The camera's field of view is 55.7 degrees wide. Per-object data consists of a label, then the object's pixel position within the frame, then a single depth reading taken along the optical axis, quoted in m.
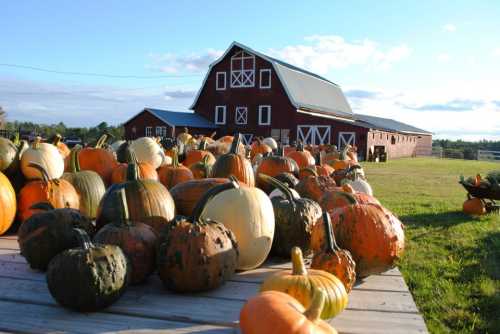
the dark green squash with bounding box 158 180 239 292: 2.16
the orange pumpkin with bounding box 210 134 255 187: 4.14
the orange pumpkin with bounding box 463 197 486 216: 8.39
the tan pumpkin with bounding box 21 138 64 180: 3.86
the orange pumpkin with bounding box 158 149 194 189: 4.41
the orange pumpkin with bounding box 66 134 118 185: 4.95
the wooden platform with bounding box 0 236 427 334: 1.83
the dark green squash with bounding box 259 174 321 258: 2.91
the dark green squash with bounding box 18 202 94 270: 2.43
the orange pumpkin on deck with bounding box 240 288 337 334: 1.56
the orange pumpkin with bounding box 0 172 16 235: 3.29
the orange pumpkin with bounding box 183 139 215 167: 6.17
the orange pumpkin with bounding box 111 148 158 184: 4.39
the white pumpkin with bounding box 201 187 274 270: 2.58
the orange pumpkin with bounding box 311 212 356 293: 2.24
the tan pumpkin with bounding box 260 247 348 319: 1.89
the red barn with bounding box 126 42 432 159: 30.59
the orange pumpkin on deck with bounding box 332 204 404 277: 2.59
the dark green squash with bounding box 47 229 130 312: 1.91
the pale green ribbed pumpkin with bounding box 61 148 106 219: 3.77
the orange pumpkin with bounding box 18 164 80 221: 3.41
